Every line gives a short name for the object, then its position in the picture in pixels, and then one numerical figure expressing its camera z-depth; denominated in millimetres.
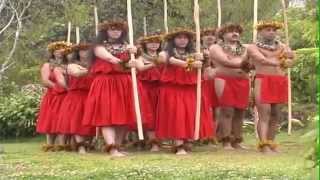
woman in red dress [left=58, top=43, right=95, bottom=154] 10578
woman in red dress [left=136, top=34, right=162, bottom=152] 10438
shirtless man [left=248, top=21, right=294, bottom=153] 9656
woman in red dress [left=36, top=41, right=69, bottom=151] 10977
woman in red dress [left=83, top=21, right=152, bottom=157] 9805
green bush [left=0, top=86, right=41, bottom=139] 14461
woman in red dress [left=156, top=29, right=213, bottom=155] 9984
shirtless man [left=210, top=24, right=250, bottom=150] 10117
